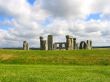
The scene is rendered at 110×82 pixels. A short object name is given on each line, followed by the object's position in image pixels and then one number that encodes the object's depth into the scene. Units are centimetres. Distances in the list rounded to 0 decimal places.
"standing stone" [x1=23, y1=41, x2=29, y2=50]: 7191
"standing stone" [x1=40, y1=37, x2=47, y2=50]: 6850
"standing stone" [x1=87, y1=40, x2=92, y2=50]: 6838
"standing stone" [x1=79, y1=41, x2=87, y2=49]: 6875
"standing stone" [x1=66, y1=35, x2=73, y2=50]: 6706
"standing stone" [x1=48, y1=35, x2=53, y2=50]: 6925
